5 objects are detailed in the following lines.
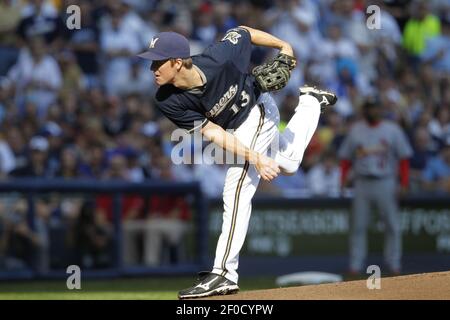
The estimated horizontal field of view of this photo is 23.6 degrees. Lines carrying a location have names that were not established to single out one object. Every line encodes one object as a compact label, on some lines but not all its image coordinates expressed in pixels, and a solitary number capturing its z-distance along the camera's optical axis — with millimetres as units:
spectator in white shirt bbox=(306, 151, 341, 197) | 15008
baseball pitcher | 7801
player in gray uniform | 13992
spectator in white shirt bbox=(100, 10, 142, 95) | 15664
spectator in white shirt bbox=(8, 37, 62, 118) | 15023
